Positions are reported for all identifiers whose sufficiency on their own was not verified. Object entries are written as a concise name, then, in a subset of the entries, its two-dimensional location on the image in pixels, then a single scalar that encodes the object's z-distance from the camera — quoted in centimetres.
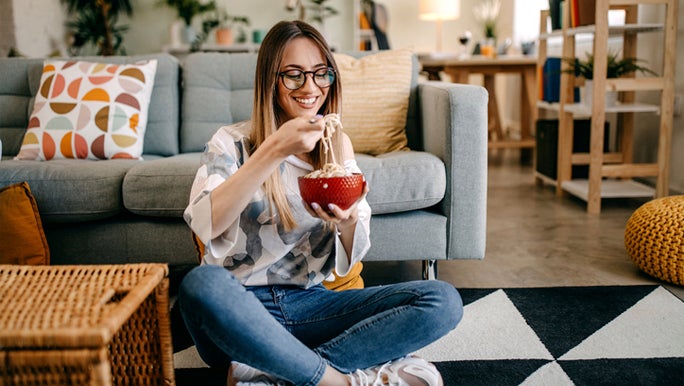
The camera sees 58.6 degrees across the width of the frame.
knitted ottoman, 204
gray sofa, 194
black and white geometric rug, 148
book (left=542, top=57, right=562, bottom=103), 383
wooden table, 482
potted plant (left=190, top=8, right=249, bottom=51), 631
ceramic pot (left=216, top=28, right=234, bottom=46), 629
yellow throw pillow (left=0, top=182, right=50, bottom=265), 187
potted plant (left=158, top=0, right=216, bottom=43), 629
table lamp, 597
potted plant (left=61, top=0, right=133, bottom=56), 606
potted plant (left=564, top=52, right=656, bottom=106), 321
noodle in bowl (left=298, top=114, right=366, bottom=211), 110
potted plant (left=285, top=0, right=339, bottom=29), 633
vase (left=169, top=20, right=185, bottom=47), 635
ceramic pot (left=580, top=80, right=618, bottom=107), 321
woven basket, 86
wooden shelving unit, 308
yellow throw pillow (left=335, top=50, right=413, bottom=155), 231
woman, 114
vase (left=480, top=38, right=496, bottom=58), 533
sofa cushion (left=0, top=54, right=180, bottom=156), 254
